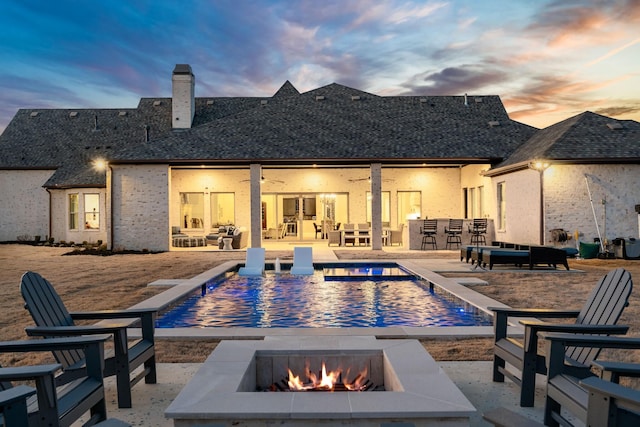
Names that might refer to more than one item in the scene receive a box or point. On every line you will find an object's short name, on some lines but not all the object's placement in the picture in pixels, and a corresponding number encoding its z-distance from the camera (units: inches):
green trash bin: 642.2
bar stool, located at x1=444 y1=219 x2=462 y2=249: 794.8
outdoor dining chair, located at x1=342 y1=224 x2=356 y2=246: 879.7
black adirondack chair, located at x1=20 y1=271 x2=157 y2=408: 145.5
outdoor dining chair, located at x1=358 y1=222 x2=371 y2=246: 872.9
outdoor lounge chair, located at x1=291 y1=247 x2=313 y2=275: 530.9
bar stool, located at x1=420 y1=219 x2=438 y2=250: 797.2
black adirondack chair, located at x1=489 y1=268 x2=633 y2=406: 146.6
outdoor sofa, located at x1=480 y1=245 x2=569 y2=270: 519.2
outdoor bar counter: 801.6
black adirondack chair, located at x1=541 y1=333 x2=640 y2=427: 95.3
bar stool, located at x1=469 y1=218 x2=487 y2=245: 788.0
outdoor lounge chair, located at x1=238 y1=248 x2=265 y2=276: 519.2
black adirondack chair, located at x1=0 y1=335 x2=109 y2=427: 91.8
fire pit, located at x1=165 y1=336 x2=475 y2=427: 114.9
